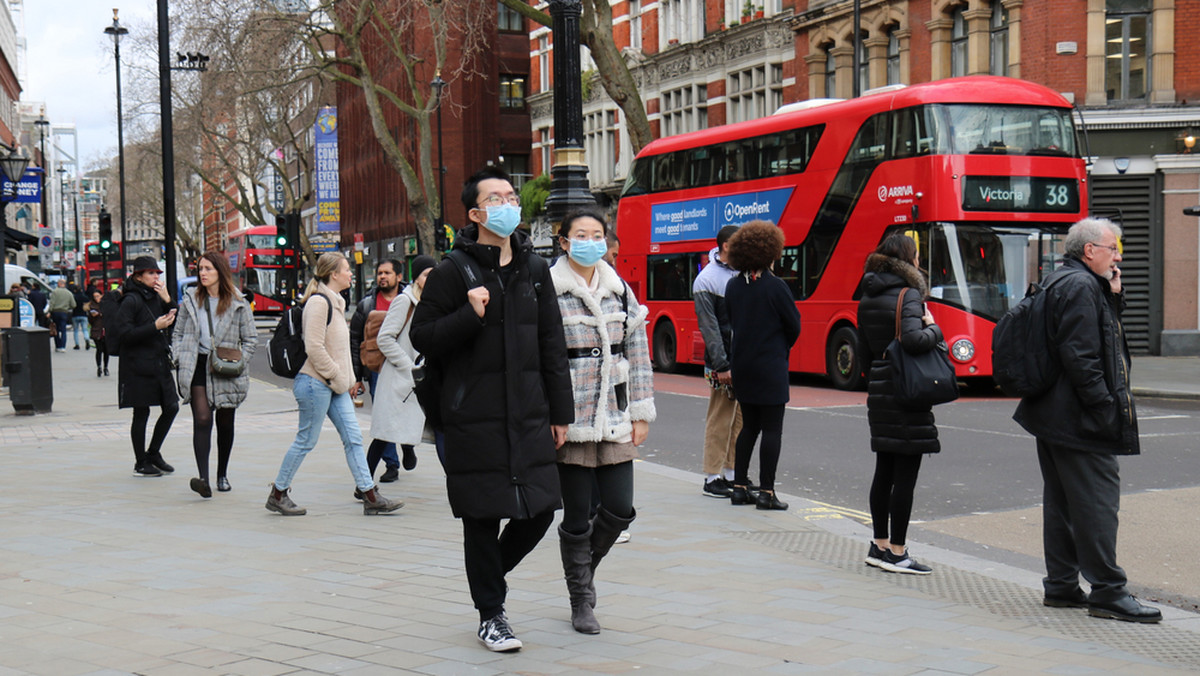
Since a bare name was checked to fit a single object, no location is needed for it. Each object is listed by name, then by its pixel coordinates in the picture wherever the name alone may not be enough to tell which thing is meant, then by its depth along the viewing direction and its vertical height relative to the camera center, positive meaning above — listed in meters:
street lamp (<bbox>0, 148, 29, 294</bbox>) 22.69 +2.41
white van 43.72 +0.86
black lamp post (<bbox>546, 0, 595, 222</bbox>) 9.33 +1.30
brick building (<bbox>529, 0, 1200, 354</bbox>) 25.16 +4.49
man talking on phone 5.58 -0.59
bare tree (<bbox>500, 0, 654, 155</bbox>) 28.27 +5.00
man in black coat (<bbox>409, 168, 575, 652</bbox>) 4.82 -0.34
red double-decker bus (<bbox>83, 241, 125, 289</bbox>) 42.85 +1.57
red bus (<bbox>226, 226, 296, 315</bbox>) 59.72 +1.61
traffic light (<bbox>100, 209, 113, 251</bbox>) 41.08 +2.27
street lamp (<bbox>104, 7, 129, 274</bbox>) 35.91 +7.36
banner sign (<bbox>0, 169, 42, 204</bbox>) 33.75 +3.02
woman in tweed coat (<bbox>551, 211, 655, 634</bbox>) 5.30 -0.50
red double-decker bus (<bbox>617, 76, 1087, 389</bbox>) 17.70 +1.40
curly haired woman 8.29 -0.29
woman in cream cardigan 8.38 -0.58
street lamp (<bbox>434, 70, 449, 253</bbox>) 37.09 +4.42
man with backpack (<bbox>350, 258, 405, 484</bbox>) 9.75 -0.12
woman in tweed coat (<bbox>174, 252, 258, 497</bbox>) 9.20 -0.33
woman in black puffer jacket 6.52 -0.61
